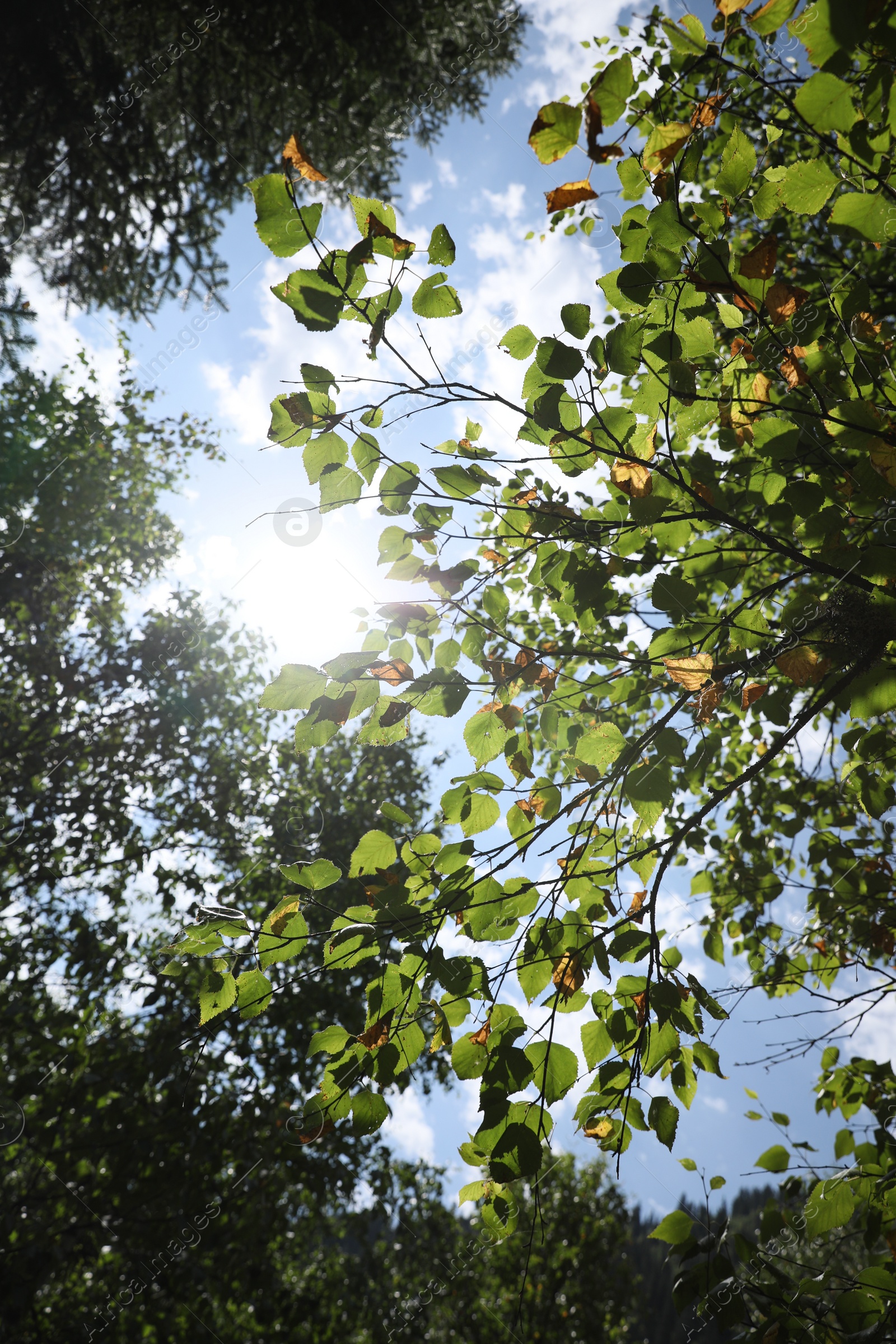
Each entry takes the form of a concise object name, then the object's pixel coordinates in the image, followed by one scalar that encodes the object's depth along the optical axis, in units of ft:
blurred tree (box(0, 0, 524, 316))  16.76
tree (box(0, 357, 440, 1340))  13.09
